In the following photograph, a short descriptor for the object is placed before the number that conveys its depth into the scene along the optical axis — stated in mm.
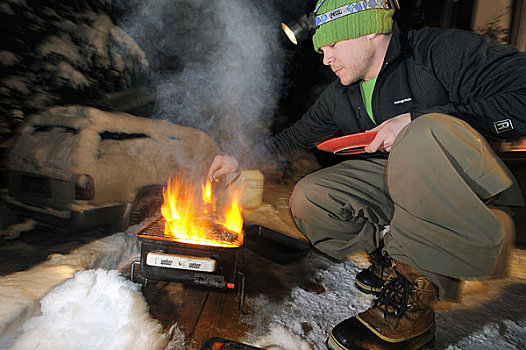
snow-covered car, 3590
